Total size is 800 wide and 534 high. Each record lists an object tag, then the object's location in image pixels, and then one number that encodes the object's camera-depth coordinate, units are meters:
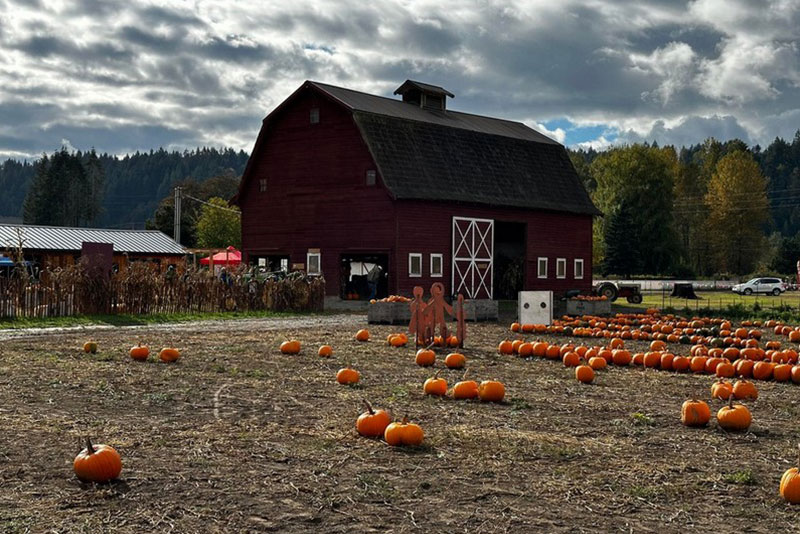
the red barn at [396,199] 35.25
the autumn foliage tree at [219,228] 87.31
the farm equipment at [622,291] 41.12
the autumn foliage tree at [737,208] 90.00
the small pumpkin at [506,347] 15.10
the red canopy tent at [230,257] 46.19
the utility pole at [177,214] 54.50
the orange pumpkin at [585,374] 11.45
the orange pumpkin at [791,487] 5.49
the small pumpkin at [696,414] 8.12
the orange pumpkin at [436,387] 9.89
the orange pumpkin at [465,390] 9.64
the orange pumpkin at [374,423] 7.35
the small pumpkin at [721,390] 9.81
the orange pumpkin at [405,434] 7.02
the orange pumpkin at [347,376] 10.90
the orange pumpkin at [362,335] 17.53
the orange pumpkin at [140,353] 13.23
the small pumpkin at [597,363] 12.84
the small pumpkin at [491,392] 9.52
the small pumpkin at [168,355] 13.09
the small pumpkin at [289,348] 14.59
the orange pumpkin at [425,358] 13.01
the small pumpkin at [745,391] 9.97
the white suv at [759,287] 61.34
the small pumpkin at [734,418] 7.86
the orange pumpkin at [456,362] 12.84
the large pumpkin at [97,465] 5.72
